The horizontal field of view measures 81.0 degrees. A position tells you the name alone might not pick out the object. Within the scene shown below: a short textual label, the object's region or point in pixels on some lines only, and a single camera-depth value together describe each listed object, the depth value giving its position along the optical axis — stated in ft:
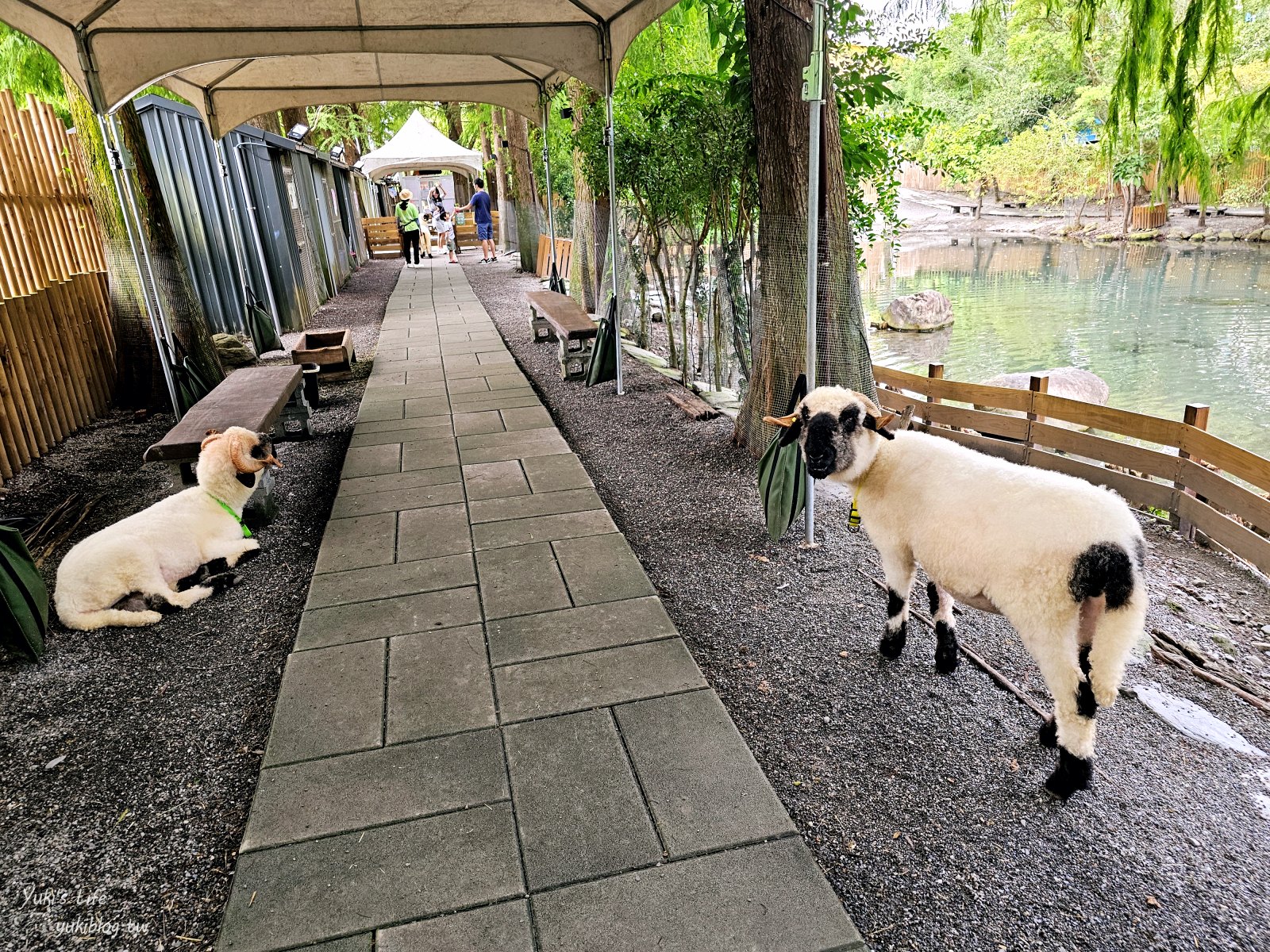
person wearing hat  70.85
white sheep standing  7.27
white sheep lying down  11.60
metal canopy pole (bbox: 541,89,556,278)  33.17
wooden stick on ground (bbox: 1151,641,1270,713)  9.94
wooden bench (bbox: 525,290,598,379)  26.32
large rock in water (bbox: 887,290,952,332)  54.65
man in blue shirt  75.51
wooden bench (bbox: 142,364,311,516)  14.38
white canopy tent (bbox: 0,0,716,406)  17.93
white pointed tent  73.87
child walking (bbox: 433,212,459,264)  87.16
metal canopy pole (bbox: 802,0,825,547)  11.92
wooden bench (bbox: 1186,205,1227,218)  103.00
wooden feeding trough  26.66
